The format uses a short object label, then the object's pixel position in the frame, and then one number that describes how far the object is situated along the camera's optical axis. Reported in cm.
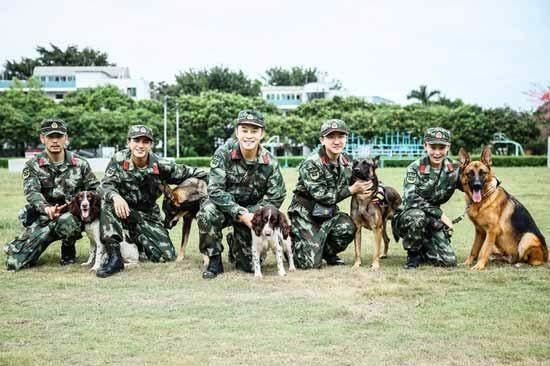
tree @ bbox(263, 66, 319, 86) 9612
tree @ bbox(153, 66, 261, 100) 7719
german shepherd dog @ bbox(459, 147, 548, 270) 750
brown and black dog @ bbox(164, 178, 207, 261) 835
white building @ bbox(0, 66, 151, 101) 7925
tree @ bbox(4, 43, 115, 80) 8781
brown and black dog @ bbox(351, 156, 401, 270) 768
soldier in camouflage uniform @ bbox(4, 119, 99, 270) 785
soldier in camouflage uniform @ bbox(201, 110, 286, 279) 745
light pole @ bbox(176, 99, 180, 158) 5231
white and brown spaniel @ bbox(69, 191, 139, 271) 767
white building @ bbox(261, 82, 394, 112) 8375
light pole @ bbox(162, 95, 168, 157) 5166
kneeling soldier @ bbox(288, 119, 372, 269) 779
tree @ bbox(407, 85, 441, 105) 7200
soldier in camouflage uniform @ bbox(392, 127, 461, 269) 766
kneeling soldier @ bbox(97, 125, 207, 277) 768
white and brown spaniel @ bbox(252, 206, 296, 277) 721
